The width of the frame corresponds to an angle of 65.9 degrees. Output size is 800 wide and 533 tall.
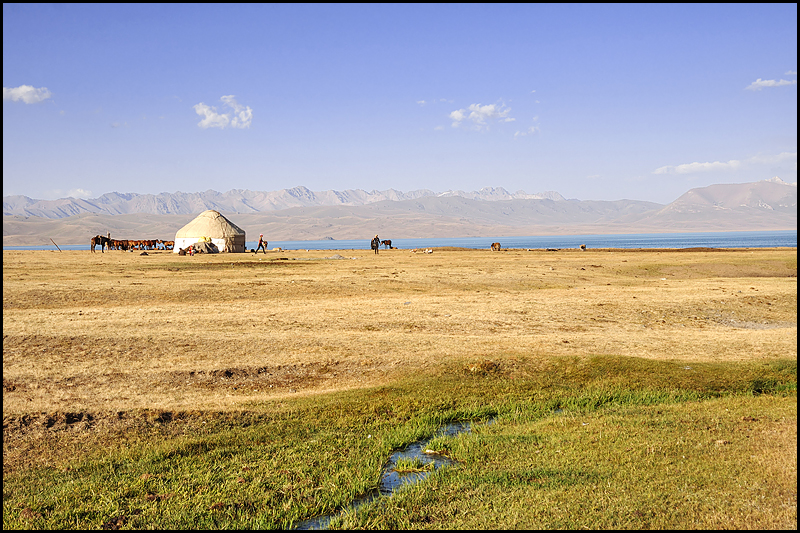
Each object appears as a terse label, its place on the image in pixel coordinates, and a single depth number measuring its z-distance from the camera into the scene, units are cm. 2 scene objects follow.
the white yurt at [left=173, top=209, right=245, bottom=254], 8156
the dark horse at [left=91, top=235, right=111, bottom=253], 7381
